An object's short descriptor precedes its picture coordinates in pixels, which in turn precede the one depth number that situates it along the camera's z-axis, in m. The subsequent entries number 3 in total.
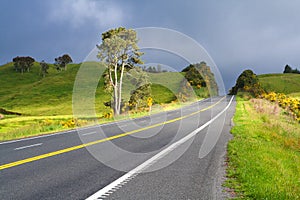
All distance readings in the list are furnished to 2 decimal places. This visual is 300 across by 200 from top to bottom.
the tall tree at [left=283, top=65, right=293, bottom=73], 157.62
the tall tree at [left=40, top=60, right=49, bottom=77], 144.12
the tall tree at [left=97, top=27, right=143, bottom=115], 35.78
